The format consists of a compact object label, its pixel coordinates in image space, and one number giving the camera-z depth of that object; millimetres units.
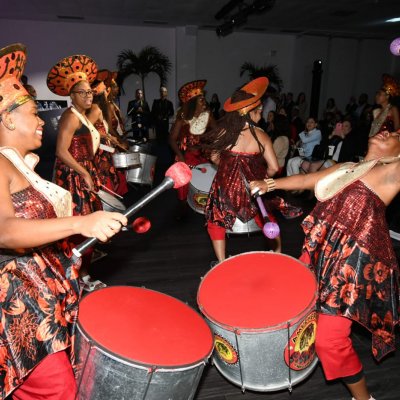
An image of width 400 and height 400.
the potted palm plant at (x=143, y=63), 11867
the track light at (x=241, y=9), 7962
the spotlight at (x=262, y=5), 7802
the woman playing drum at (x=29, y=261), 1190
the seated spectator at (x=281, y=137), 5773
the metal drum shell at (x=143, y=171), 5027
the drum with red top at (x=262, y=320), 1674
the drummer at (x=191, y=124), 4691
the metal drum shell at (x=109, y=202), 3045
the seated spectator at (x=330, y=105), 11297
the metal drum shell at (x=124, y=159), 4363
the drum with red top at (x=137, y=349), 1296
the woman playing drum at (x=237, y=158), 3145
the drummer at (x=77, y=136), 2986
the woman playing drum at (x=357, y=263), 1732
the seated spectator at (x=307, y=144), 6273
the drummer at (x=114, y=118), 4595
